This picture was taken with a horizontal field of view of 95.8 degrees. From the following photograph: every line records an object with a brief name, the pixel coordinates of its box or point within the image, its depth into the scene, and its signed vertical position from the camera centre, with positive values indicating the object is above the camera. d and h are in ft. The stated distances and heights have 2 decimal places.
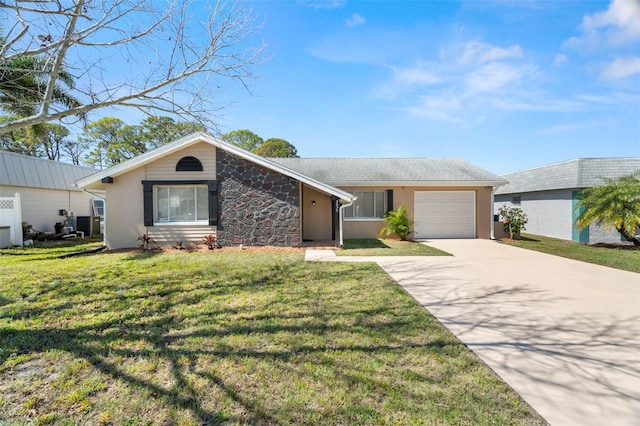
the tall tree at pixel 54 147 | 98.38 +24.35
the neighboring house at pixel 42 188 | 40.81 +4.14
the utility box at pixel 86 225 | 48.93 -1.85
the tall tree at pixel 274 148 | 108.37 +23.61
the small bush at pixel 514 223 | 45.01 -2.53
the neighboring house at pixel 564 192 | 43.96 +2.48
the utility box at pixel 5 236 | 36.10 -2.64
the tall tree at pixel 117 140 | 94.89 +25.10
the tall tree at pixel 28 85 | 21.07 +10.94
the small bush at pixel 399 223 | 42.23 -2.16
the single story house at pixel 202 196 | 34.71 +1.93
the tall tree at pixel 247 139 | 113.60 +28.87
